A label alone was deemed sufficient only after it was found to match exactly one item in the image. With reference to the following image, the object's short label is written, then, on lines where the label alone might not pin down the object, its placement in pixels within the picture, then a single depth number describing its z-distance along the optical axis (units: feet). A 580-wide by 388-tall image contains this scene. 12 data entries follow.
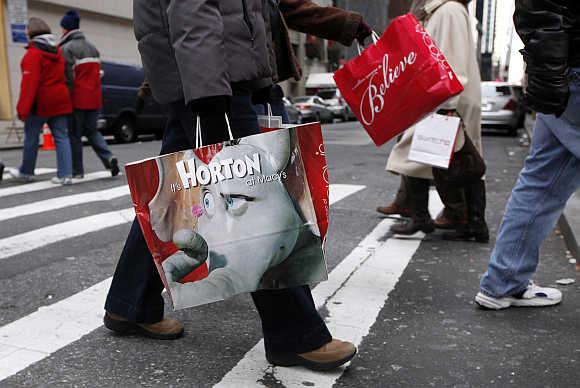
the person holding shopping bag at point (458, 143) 13.89
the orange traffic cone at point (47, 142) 44.21
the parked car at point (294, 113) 78.47
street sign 60.80
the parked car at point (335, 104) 109.91
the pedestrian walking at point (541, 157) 8.17
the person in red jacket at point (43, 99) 24.59
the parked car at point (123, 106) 49.62
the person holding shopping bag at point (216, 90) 7.06
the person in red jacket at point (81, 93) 26.68
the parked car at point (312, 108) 94.85
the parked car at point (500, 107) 57.52
